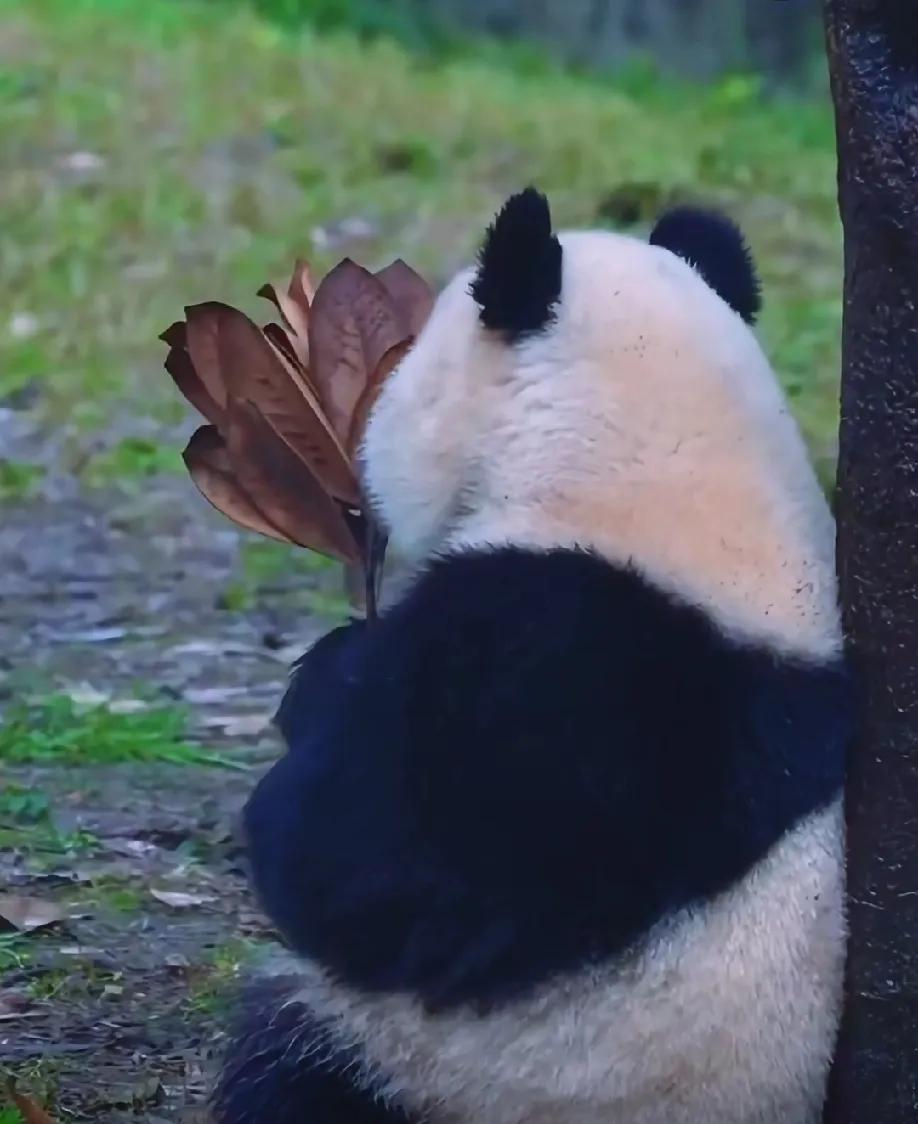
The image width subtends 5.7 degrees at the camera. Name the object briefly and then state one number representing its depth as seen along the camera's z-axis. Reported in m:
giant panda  6.50
